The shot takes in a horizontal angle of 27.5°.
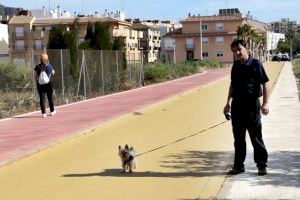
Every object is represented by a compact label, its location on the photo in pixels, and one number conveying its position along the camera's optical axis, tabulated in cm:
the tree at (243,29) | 10188
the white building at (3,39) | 9831
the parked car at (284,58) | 11444
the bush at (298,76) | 3487
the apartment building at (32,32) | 9443
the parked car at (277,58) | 11348
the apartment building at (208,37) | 11225
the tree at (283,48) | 16562
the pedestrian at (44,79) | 1733
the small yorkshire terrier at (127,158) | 876
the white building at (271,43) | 17820
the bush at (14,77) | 2145
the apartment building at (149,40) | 12812
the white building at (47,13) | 12344
